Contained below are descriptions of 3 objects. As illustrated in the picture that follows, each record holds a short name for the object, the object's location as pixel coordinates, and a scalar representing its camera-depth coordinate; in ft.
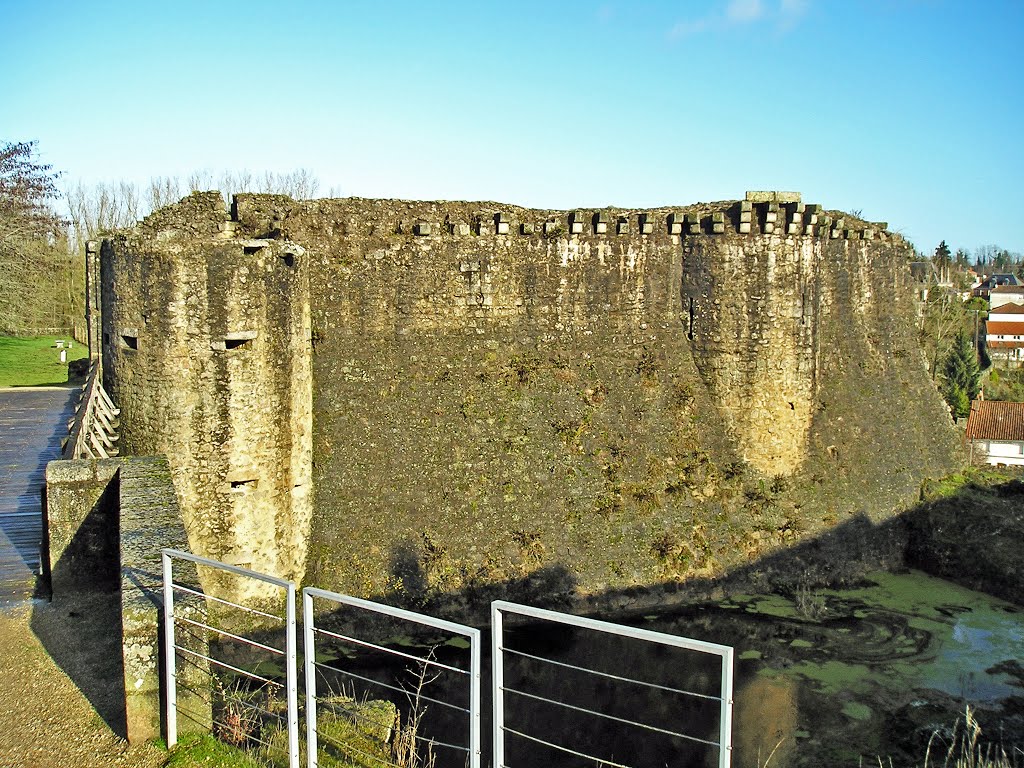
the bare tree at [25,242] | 101.71
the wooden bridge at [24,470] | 26.53
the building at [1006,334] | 206.80
